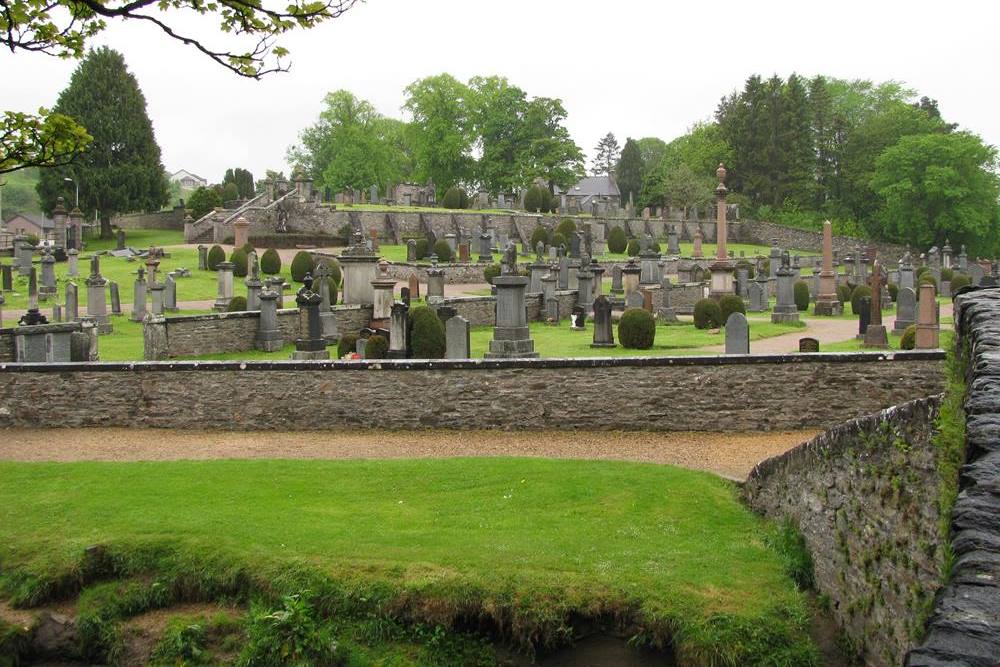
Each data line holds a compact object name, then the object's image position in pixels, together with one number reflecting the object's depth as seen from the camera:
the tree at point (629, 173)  92.06
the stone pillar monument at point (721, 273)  31.39
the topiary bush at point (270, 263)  39.62
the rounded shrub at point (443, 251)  43.66
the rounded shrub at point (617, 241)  55.12
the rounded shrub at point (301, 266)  38.16
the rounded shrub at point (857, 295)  31.45
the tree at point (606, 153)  124.94
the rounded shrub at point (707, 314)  26.16
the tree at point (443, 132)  78.75
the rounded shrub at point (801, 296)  33.22
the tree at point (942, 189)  60.53
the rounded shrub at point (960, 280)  36.78
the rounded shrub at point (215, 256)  40.00
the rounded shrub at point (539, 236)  52.18
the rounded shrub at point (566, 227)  53.72
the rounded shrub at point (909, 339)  19.88
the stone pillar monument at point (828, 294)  31.80
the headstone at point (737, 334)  16.97
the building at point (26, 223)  78.69
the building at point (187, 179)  134.44
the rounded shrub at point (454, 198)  63.50
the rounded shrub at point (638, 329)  21.86
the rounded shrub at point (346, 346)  20.84
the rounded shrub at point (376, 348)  19.38
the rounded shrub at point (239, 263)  38.38
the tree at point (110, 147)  54.03
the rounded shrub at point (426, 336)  19.05
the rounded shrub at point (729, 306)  26.20
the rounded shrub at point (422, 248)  45.94
